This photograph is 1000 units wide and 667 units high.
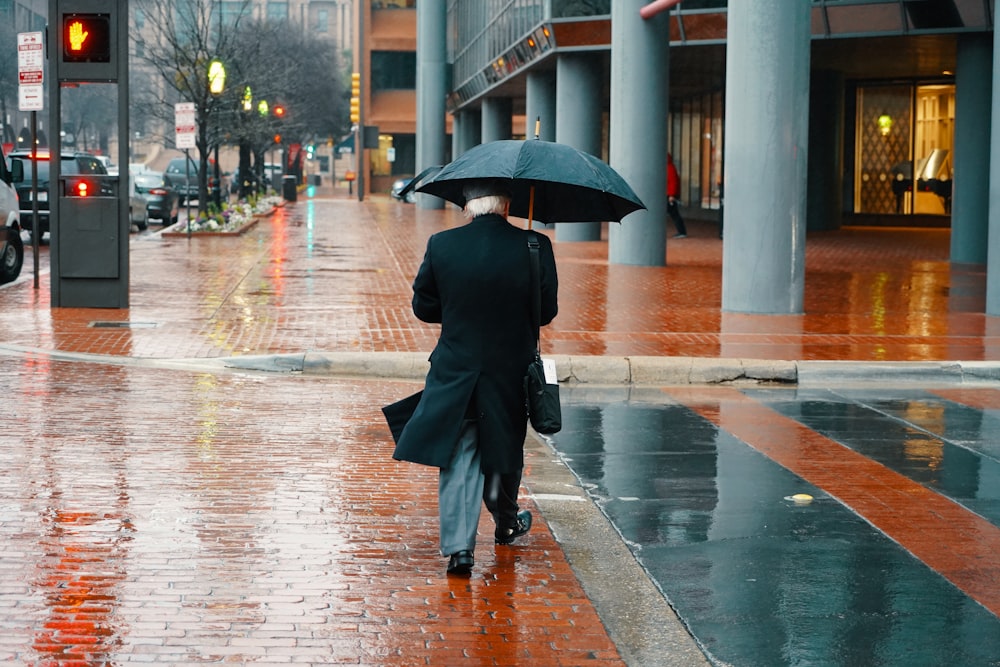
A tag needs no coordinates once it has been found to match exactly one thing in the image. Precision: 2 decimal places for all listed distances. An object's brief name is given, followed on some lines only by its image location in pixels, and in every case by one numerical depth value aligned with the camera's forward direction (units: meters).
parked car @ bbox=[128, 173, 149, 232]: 36.03
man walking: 6.02
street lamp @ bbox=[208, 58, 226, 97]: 34.56
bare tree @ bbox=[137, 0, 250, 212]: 35.78
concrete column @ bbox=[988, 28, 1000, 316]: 16.17
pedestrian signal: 15.92
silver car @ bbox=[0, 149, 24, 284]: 20.08
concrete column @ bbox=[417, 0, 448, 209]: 56.81
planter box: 32.25
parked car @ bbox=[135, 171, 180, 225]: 39.69
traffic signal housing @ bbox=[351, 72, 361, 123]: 64.81
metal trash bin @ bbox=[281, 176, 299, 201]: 61.44
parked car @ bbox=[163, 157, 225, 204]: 49.88
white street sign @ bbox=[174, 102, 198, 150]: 30.80
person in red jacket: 29.72
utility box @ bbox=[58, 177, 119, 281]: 16.12
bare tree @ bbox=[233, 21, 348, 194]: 50.72
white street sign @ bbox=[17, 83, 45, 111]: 19.16
